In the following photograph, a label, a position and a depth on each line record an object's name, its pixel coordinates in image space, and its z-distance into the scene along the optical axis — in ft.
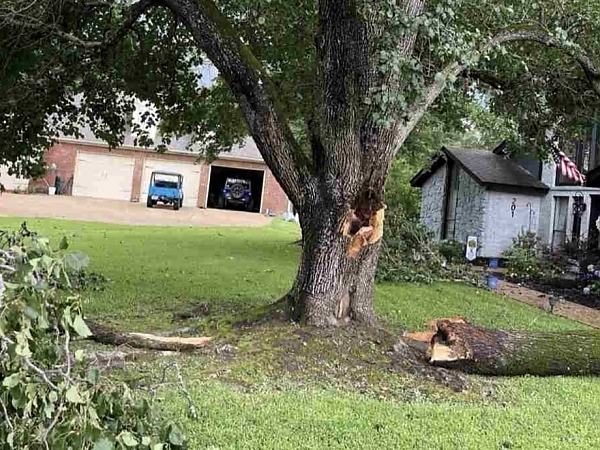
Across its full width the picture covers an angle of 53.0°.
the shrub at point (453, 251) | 52.31
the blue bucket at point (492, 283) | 37.76
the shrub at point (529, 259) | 45.03
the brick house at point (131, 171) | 99.55
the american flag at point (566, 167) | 34.81
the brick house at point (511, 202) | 49.44
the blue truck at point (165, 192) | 94.32
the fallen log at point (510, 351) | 16.29
